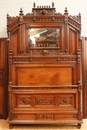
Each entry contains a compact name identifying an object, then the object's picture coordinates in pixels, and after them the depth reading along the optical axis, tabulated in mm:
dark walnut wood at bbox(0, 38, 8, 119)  3139
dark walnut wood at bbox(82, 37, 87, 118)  3152
